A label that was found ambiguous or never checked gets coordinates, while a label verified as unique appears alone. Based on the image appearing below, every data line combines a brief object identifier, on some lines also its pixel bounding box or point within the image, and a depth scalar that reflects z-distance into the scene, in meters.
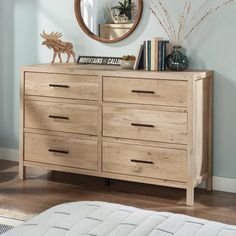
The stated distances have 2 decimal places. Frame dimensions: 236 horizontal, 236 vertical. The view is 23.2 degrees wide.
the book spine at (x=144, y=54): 4.13
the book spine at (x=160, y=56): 4.07
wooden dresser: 3.84
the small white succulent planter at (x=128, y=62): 4.22
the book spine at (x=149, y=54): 4.10
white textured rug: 3.39
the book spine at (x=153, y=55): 4.08
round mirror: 4.36
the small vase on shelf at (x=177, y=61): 4.05
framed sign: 4.45
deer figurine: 4.58
